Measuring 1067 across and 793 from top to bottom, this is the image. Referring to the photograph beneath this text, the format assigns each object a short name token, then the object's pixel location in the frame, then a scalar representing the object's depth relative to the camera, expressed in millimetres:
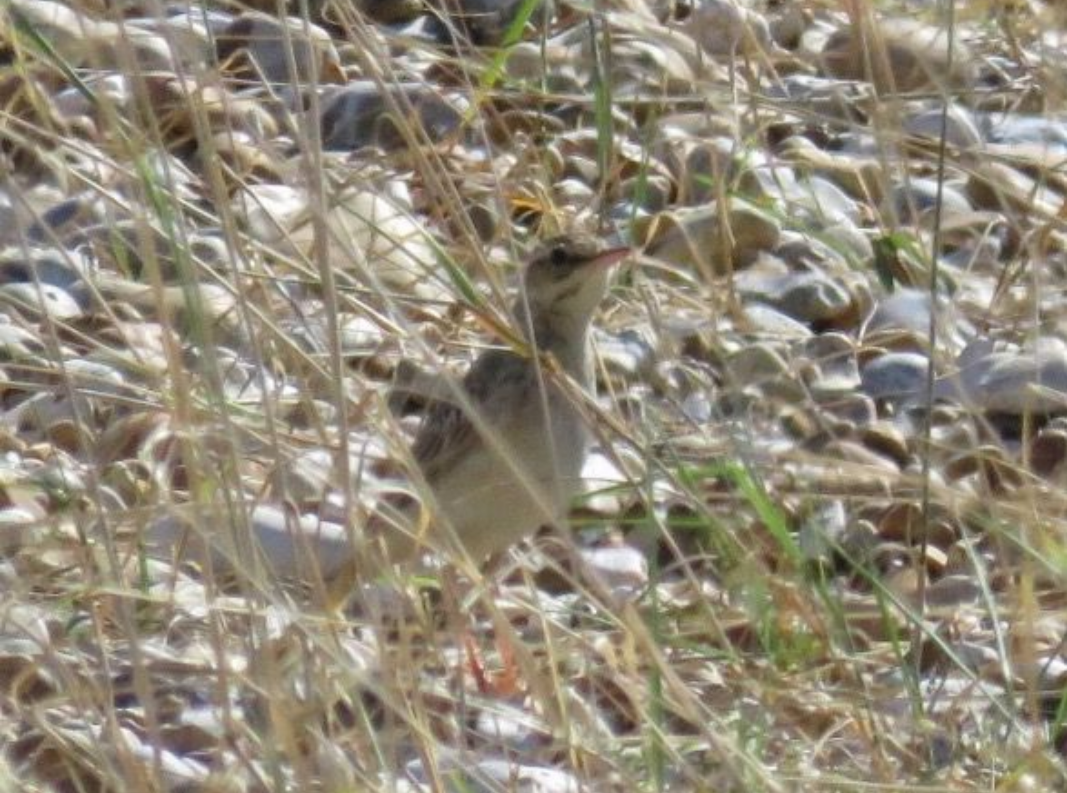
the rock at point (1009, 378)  10422
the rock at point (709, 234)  11406
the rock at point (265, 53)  12406
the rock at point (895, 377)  10953
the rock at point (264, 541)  5754
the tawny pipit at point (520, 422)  9539
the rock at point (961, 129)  11062
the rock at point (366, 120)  12820
